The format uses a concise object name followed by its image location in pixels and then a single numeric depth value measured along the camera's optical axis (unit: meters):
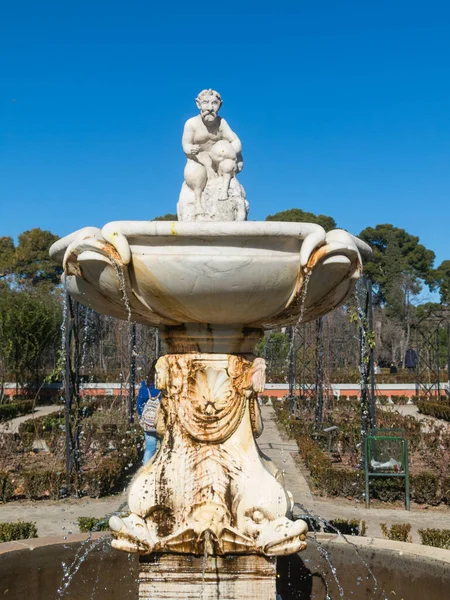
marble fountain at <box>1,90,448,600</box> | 3.02
